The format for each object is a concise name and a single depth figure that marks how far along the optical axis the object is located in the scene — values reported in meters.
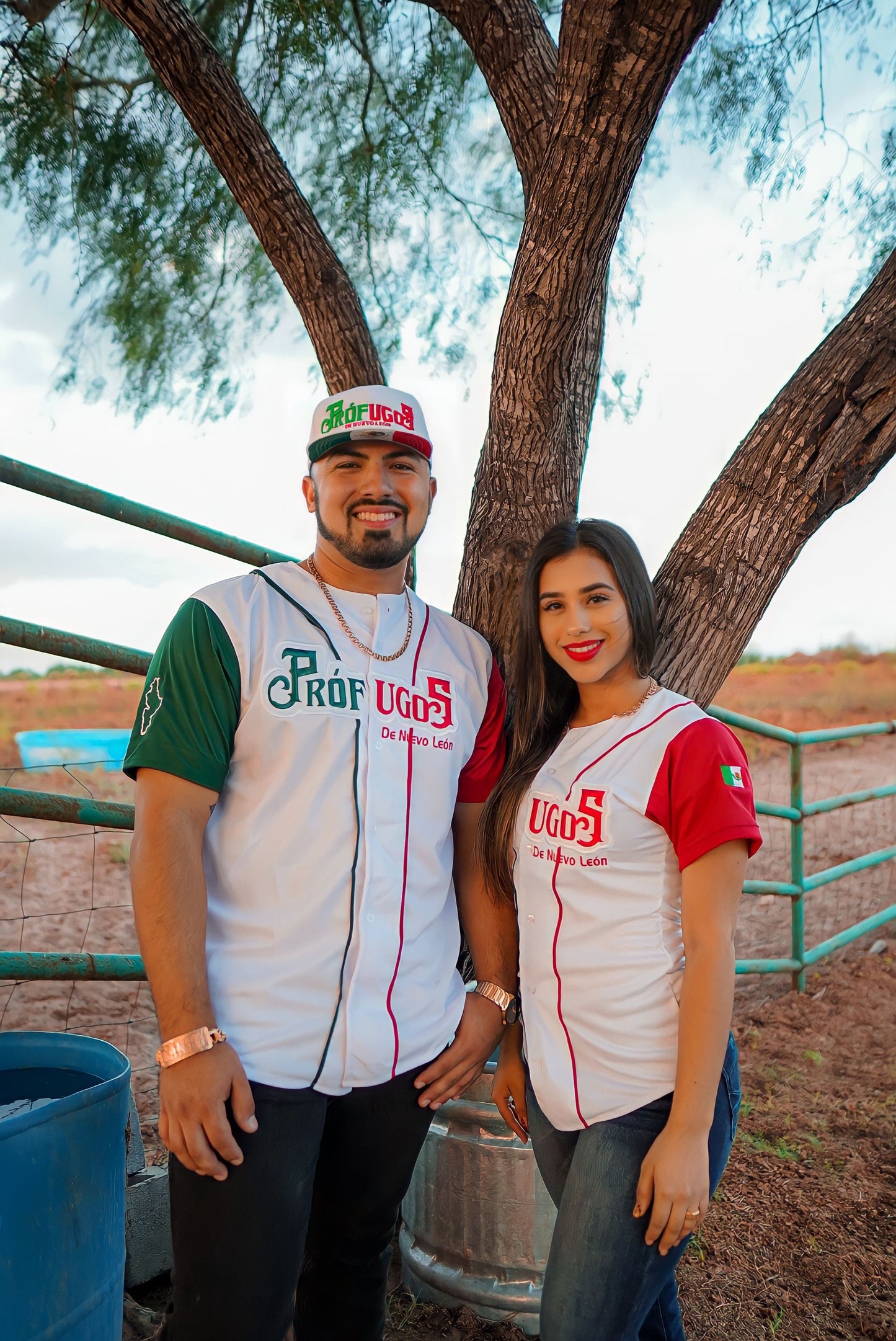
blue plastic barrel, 1.40
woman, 1.41
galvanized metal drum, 2.06
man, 1.47
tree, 2.21
